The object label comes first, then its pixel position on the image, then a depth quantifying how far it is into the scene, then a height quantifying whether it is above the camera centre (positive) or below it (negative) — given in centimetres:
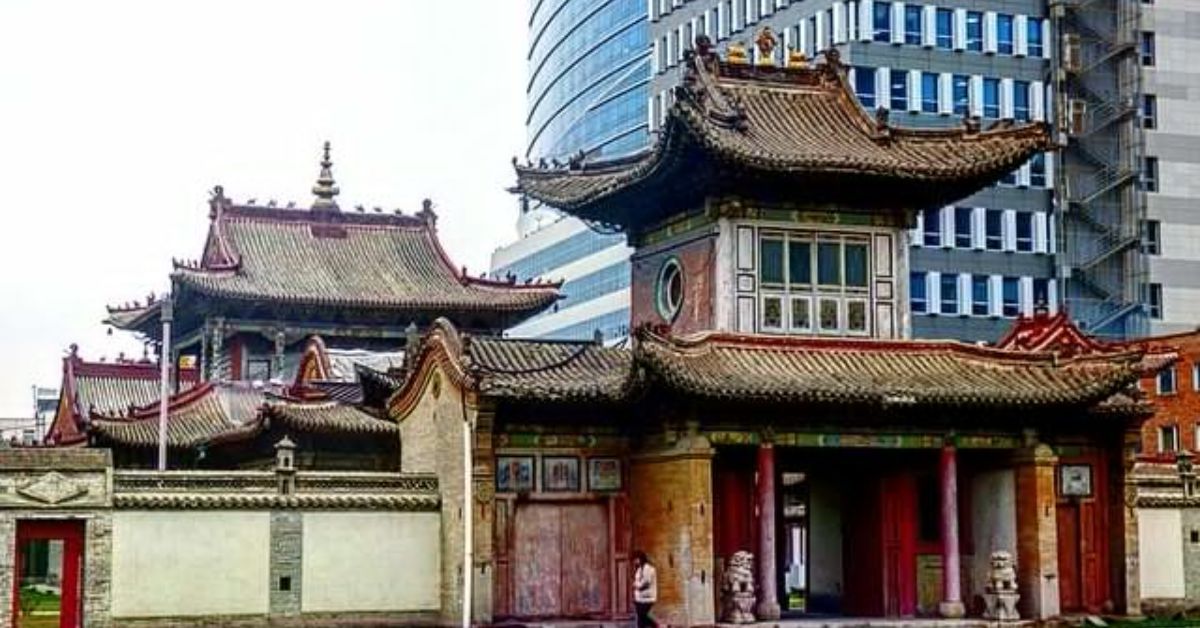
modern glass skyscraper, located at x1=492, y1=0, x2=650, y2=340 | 10294 +2400
